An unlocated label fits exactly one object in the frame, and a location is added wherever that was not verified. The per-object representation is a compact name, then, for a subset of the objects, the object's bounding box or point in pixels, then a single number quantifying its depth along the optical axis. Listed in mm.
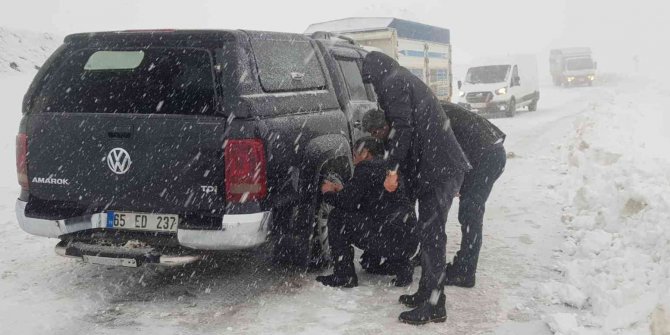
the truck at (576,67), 43094
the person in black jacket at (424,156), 4074
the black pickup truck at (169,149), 4129
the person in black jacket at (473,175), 4852
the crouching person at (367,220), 4719
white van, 21612
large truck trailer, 16672
